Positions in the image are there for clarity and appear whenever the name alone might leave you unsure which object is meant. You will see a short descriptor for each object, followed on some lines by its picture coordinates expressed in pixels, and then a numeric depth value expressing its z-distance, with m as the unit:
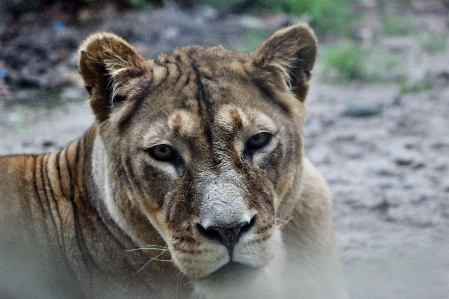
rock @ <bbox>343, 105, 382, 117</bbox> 14.54
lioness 6.09
